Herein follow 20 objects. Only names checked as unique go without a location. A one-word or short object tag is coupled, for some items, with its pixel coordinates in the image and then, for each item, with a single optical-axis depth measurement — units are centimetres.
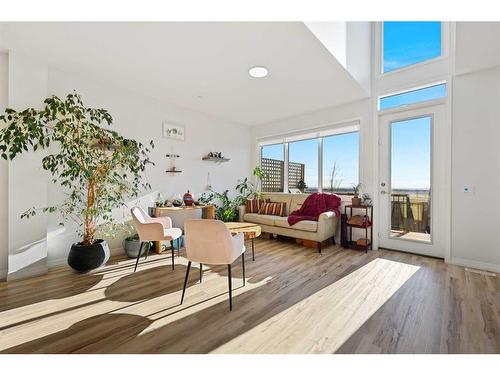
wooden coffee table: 299
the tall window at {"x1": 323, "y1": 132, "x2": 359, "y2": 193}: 419
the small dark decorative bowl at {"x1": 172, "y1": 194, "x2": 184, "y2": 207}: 396
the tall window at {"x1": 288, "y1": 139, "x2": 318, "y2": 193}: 476
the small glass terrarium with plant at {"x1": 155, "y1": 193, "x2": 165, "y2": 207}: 385
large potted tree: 242
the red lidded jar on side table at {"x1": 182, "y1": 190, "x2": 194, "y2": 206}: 404
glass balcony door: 326
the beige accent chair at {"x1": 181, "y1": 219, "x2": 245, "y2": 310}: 196
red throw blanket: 394
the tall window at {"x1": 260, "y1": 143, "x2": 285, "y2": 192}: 535
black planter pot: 261
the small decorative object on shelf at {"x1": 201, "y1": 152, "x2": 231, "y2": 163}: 462
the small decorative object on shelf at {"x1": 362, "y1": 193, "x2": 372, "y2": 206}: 380
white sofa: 363
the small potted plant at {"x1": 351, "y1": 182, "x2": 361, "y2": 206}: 381
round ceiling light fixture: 284
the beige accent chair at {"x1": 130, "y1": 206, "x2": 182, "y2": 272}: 270
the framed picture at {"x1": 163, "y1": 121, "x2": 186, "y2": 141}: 405
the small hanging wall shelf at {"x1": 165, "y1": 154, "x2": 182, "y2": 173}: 409
